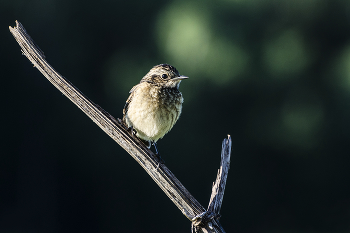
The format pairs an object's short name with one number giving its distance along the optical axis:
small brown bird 6.95
